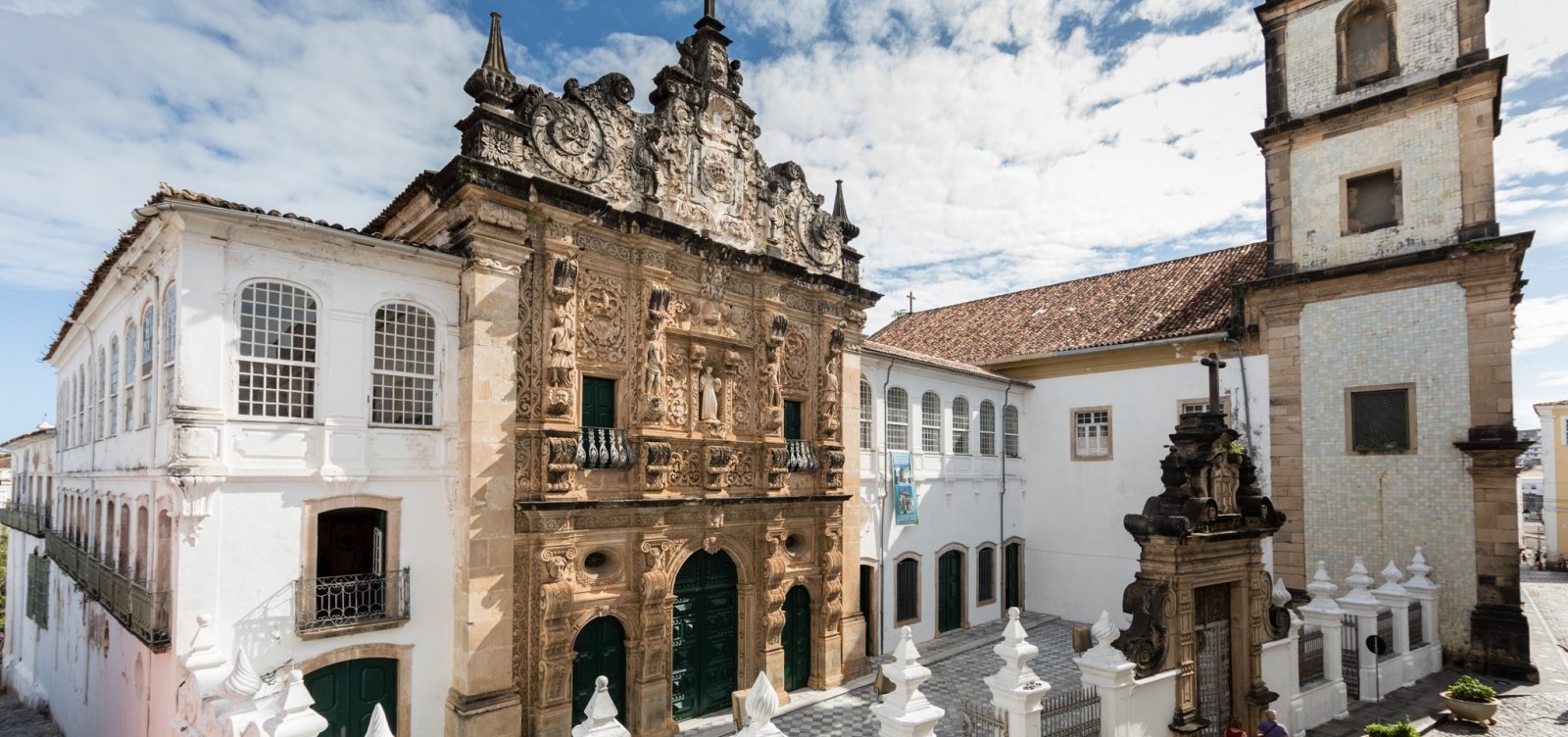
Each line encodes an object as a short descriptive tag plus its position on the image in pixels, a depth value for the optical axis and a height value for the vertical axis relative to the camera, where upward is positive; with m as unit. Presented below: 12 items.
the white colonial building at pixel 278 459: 9.27 -0.48
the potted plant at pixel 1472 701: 13.12 -4.68
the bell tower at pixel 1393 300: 16.64 +2.64
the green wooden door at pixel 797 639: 15.56 -4.30
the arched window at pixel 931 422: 20.53 -0.10
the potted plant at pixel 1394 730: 10.88 -4.26
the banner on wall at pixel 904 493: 19.19 -1.78
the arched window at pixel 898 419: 19.59 -0.01
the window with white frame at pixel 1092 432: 22.30 -0.40
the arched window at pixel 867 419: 18.84 -0.01
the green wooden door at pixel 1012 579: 22.82 -4.59
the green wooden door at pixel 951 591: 20.44 -4.44
